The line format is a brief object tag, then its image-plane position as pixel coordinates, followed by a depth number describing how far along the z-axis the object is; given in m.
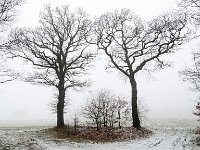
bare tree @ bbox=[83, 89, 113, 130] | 17.71
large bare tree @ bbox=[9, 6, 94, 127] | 18.11
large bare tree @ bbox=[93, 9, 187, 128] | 17.17
